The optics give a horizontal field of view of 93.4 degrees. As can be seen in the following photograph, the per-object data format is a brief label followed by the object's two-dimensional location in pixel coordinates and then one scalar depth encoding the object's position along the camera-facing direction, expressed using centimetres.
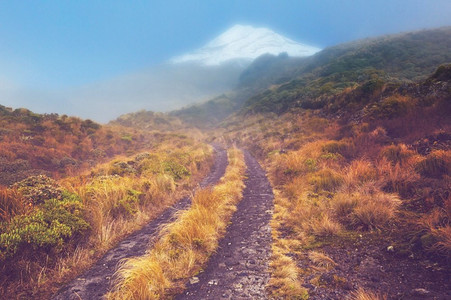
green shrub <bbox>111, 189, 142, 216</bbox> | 722
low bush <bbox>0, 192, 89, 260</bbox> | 411
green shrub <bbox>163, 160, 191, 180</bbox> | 1192
